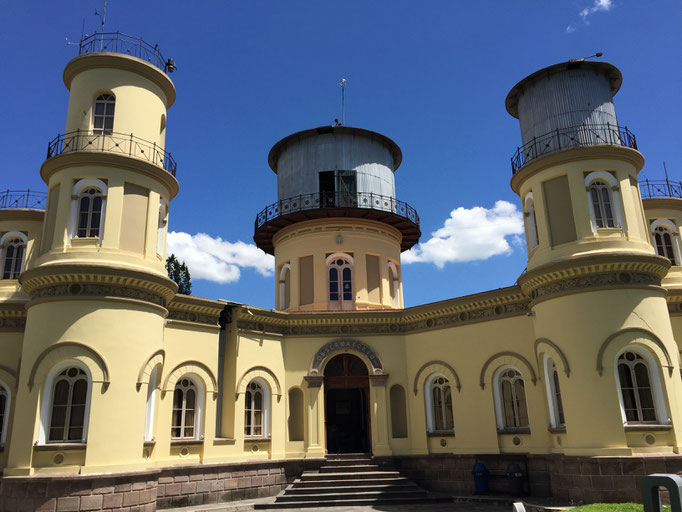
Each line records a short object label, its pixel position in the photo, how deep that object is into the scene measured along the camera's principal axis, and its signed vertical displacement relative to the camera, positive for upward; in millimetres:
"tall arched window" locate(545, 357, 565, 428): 15883 +795
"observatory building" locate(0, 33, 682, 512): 13984 +2167
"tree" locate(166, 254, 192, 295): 33438 +9107
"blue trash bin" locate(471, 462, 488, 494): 17156 -1491
